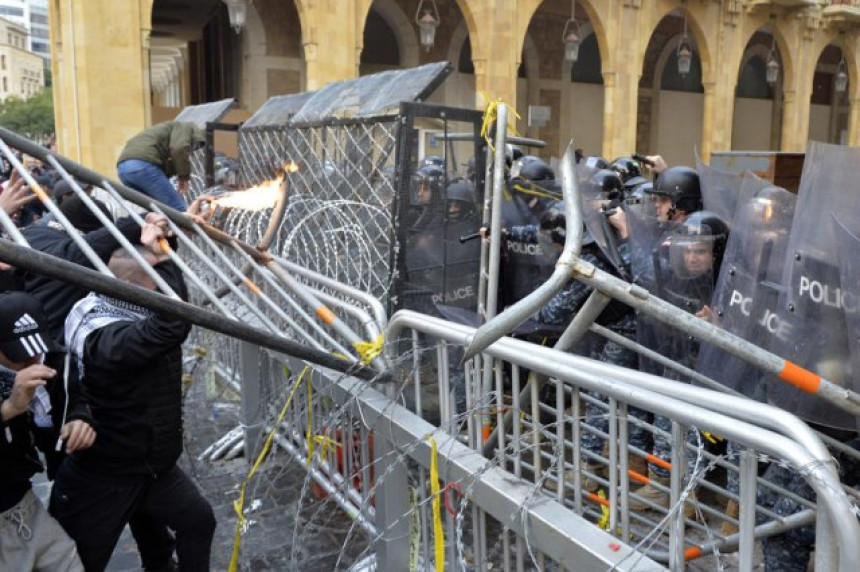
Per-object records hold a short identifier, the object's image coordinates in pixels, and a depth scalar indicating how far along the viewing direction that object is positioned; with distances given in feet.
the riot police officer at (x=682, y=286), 10.34
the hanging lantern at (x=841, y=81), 80.02
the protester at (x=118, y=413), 8.32
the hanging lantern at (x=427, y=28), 47.39
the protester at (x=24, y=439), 7.60
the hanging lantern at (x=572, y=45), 53.54
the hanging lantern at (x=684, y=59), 56.80
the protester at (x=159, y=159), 19.83
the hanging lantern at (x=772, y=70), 67.25
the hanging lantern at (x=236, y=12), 40.70
